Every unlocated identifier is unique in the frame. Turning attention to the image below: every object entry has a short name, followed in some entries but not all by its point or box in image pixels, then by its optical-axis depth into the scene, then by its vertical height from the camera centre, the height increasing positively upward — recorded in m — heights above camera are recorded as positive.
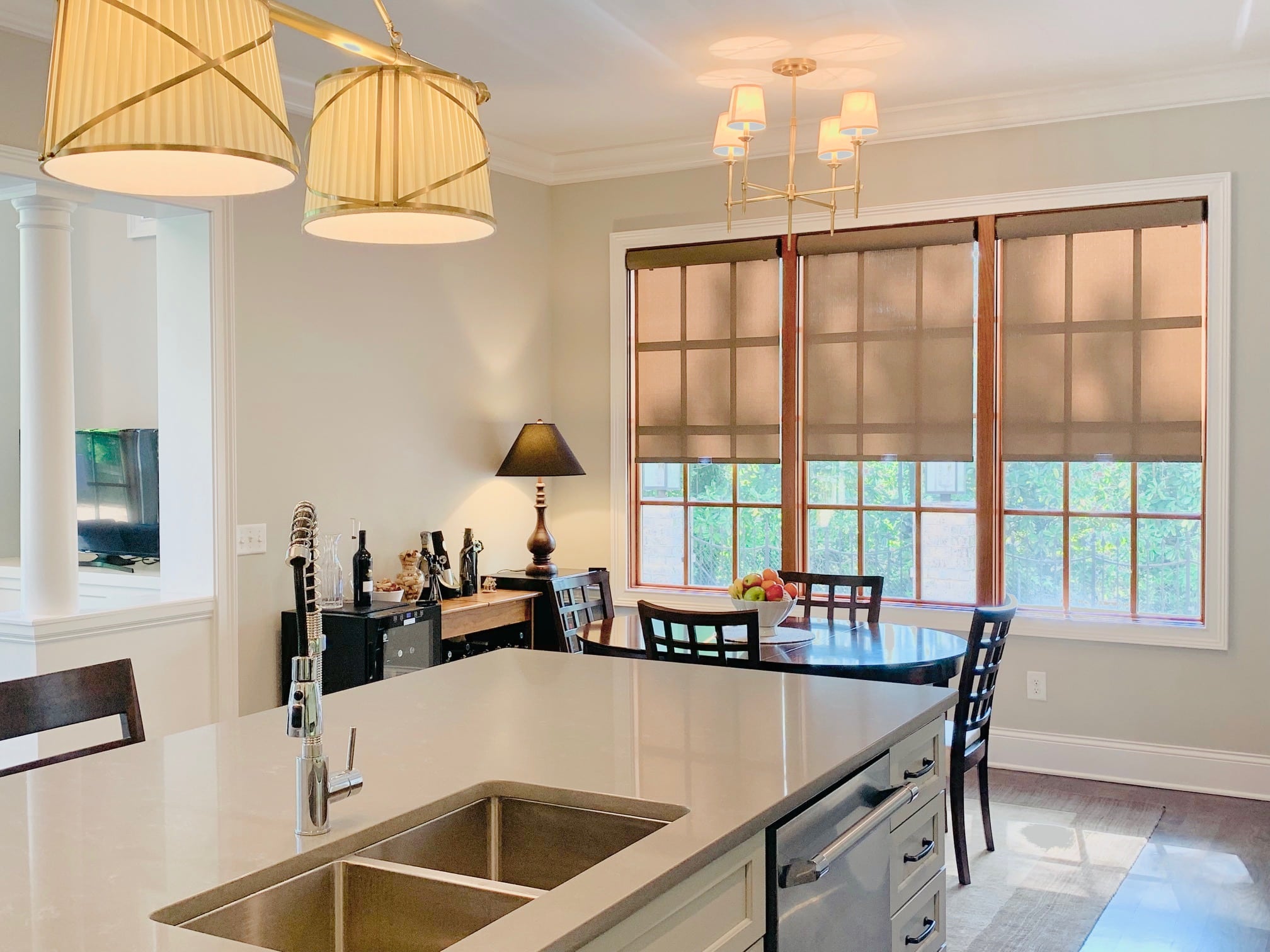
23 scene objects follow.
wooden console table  4.84 -0.66
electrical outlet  4.97 -0.97
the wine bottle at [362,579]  4.52 -0.45
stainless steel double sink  1.42 -0.55
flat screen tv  4.71 -0.12
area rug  3.35 -1.36
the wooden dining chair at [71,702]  1.94 -0.41
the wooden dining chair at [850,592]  4.46 -0.52
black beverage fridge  4.30 -0.68
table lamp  5.49 +0.00
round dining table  3.52 -0.61
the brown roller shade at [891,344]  5.10 +0.52
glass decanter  4.55 -0.44
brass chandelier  3.84 +1.14
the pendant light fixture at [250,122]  1.25 +0.42
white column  3.85 +0.23
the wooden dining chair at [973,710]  3.64 -0.82
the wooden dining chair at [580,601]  4.73 -0.61
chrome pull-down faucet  1.50 -0.36
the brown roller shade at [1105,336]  4.69 +0.51
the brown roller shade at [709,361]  5.55 +0.49
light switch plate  4.36 -0.29
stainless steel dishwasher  1.71 -0.66
